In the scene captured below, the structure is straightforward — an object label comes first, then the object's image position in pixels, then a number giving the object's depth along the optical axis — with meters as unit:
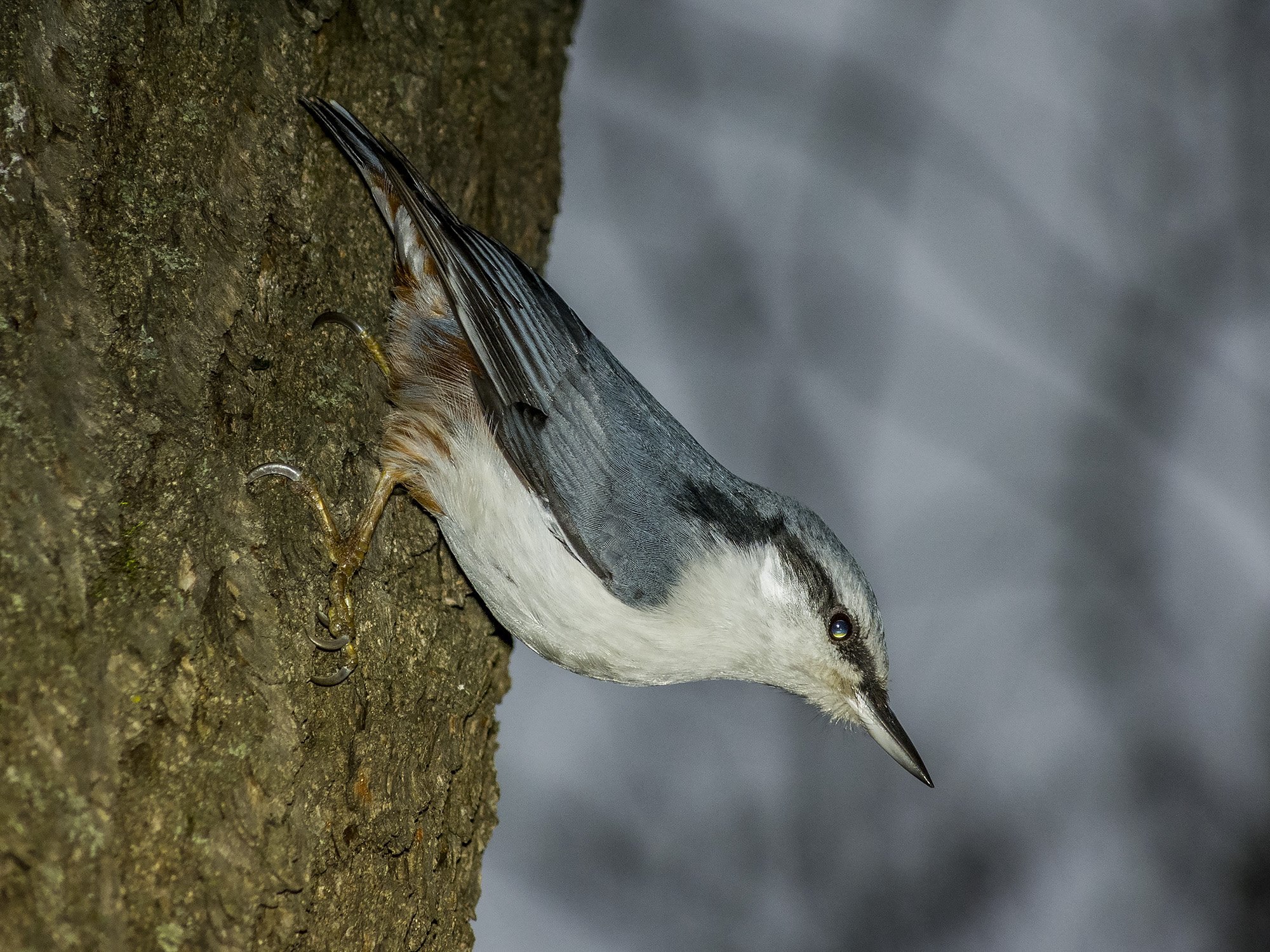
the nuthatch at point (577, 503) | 3.61
